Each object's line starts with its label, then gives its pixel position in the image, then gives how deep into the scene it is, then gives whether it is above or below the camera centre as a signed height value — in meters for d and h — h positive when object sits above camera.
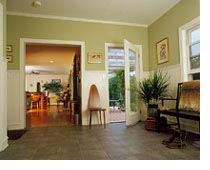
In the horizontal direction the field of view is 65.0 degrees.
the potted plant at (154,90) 3.69 -0.03
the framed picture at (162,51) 3.97 +0.95
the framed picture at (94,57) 4.26 +0.82
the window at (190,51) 3.20 +0.78
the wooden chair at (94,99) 4.00 -0.25
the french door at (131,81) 3.89 +0.20
